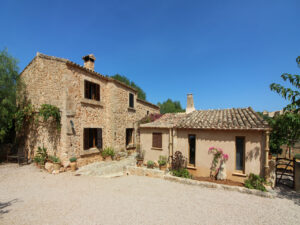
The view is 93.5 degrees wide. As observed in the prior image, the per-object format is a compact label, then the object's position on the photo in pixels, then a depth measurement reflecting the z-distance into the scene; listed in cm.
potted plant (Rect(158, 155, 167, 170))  925
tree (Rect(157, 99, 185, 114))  3653
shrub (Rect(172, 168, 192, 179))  802
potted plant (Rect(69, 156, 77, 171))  912
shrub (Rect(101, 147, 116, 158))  1166
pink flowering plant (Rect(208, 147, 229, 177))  755
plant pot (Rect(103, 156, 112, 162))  1167
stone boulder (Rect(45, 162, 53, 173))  884
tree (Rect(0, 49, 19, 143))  993
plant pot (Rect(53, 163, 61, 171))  882
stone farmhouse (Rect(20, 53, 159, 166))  942
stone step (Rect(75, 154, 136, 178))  906
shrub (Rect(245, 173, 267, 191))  644
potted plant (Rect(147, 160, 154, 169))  958
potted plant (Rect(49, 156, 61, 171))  884
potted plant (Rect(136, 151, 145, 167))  1027
